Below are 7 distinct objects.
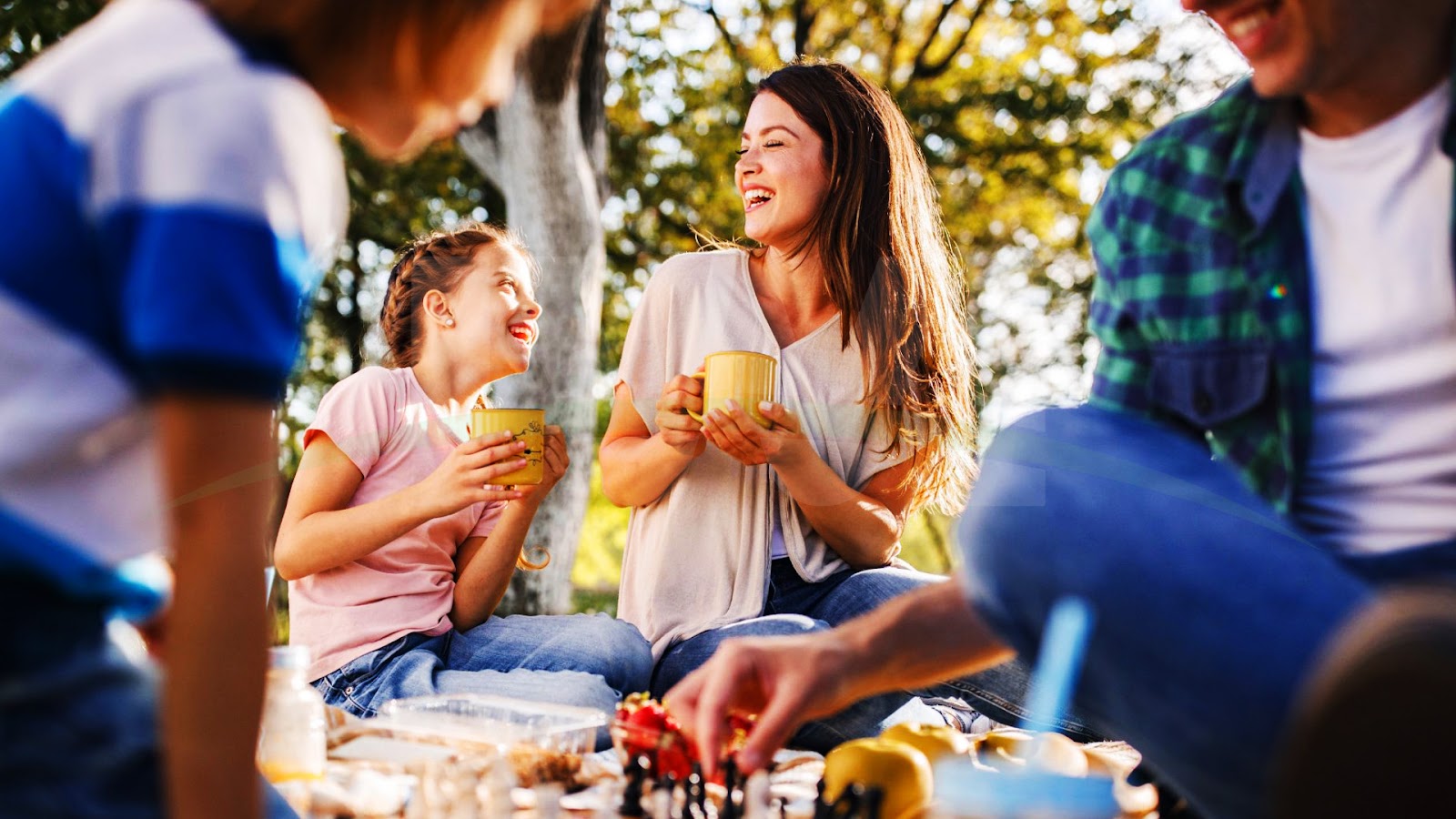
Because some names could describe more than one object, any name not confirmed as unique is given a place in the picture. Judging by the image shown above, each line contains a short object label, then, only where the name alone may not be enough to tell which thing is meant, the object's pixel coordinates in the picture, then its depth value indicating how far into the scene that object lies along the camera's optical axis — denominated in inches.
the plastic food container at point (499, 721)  71.0
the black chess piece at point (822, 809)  50.2
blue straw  42.8
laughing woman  107.7
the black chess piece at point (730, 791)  51.6
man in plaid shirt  39.9
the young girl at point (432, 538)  100.6
